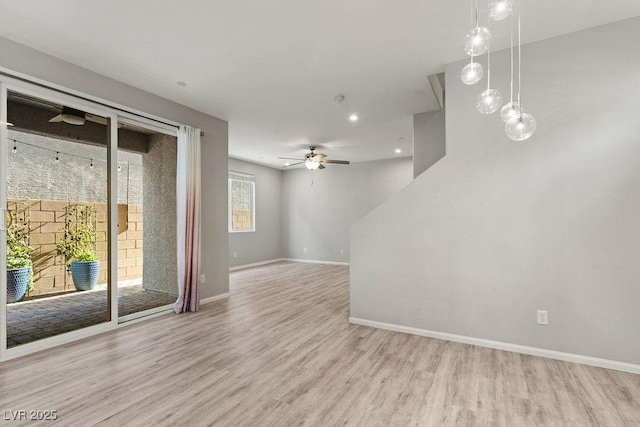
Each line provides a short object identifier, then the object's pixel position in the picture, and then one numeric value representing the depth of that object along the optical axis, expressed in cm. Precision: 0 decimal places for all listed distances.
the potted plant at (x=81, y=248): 327
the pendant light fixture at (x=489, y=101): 185
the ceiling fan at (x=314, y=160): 643
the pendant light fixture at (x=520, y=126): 177
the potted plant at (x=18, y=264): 280
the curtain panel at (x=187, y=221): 416
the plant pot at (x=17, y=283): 279
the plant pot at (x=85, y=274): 336
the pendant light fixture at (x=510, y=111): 179
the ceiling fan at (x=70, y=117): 316
